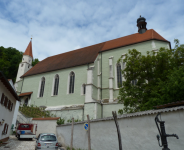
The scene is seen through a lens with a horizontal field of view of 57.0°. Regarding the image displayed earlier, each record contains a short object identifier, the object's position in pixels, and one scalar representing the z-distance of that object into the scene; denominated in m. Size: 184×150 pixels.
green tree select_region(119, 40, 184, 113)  10.83
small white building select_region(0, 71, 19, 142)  10.72
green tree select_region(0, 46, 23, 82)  38.77
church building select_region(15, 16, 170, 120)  19.75
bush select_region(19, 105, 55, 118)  19.96
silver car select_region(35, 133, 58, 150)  8.91
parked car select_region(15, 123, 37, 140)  13.69
